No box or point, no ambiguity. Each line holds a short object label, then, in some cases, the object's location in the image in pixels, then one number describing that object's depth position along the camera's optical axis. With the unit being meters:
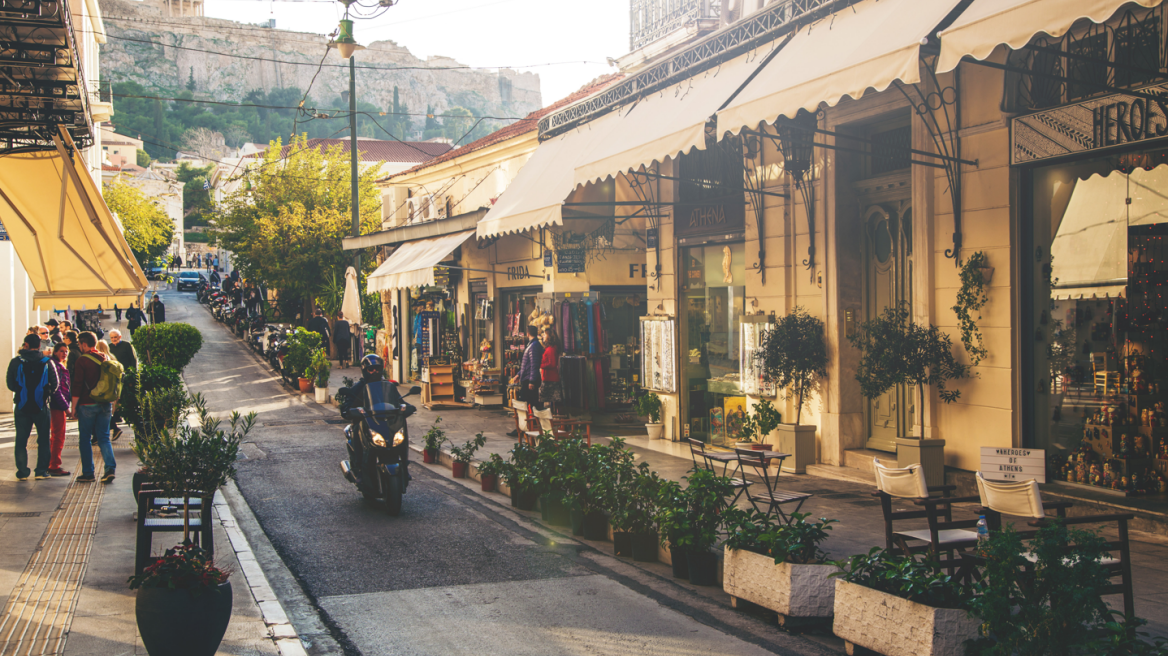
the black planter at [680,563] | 6.74
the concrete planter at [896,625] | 4.46
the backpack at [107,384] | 10.76
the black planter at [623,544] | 7.45
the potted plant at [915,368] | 9.02
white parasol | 24.92
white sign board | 5.78
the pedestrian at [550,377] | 15.09
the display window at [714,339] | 12.91
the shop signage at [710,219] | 12.58
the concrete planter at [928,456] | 8.96
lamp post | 21.47
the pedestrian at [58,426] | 11.05
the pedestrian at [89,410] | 10.70
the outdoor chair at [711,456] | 7.88
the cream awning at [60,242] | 10.59
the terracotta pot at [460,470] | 11.60
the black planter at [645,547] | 7.30
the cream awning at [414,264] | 18.81
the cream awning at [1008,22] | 5.44
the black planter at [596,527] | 8.10
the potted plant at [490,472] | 10.23
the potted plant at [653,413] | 14.34
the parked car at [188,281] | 59.19
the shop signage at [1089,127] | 7.26
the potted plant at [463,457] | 11.44
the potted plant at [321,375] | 20.83
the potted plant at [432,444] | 12.79
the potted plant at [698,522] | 6.53
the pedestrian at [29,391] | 10.54
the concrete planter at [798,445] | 10.93
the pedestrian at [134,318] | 30.78
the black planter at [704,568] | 6.59
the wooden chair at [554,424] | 11.26
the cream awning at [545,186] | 13.26
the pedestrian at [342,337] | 27.88
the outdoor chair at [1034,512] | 4.66
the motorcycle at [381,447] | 9.20
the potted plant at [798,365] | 10.87
